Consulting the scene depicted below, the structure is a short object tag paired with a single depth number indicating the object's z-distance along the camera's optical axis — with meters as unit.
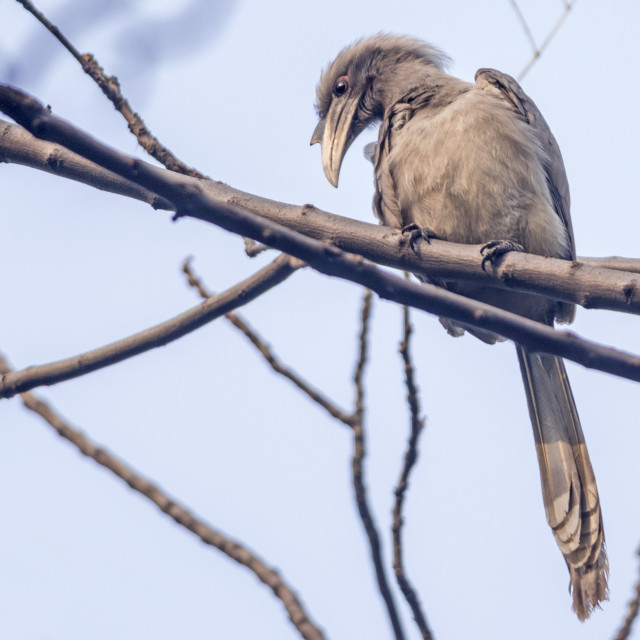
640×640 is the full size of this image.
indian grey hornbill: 6.55
